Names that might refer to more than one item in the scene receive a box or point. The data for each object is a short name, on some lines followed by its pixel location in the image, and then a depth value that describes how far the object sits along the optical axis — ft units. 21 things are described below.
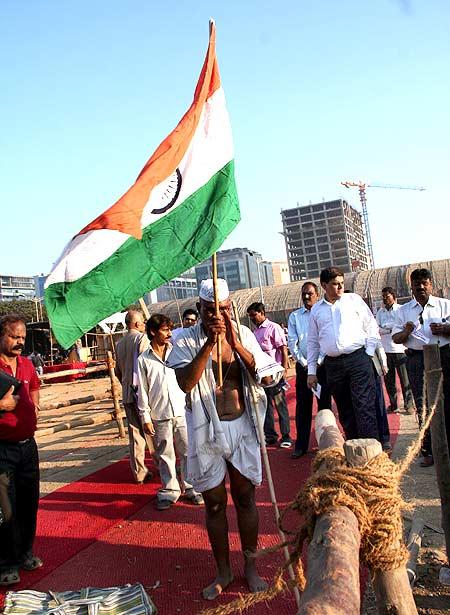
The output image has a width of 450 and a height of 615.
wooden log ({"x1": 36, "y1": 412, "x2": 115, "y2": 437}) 32.55
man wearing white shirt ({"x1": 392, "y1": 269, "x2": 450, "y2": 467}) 17.37
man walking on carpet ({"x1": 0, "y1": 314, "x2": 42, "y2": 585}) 14.30
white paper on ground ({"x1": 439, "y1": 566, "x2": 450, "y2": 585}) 11.64
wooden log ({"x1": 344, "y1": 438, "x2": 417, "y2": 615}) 6.42
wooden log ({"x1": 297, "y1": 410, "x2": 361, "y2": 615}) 4.20
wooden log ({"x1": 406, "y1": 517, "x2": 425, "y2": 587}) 11.53
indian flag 11.09
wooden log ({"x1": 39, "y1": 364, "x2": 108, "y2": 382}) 51.24
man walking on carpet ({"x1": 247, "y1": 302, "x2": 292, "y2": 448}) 25.29
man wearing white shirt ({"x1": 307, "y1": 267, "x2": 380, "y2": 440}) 17.11
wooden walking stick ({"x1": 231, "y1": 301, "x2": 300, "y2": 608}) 10.57
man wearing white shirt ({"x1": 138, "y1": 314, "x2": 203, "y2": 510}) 19.11
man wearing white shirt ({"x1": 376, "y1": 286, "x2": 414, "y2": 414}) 30.37
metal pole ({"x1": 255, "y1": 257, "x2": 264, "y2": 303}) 118.29
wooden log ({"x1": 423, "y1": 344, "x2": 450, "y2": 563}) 11.62
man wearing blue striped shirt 22.77
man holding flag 12.10
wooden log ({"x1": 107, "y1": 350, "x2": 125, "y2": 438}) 31.22
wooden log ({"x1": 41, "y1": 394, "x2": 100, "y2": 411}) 33.44
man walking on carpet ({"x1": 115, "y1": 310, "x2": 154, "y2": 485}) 21.65
